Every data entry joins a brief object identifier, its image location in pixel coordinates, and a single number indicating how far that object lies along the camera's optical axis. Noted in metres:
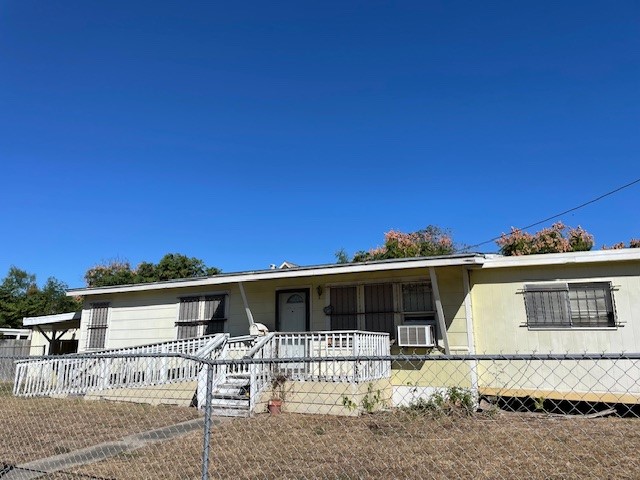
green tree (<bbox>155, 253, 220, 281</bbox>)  30.38
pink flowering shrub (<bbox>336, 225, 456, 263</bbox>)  25.11
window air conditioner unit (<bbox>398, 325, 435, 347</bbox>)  9.92
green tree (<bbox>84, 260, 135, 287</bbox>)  32.75
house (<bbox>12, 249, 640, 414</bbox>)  9.00
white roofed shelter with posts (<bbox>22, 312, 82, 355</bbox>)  16.67
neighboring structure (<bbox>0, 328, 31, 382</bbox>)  18.67
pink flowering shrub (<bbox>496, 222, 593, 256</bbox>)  24.28
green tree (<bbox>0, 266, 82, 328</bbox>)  31.39
